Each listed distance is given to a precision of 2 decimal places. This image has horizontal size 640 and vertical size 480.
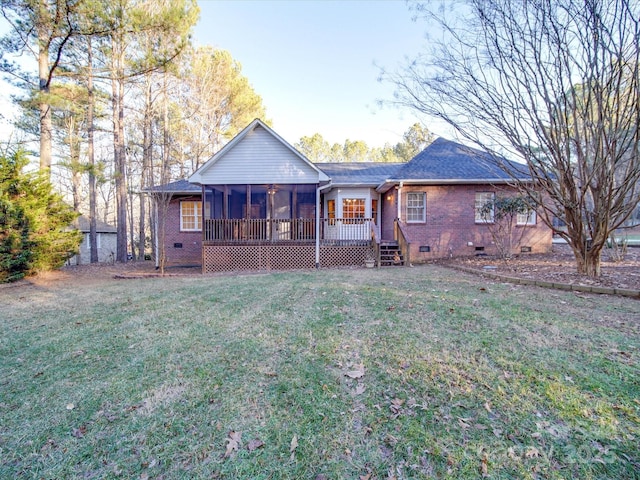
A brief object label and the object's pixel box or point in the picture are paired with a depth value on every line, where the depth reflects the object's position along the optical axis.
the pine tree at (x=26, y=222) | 8.48
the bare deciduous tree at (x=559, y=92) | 5.99
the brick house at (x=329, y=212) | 11.35
